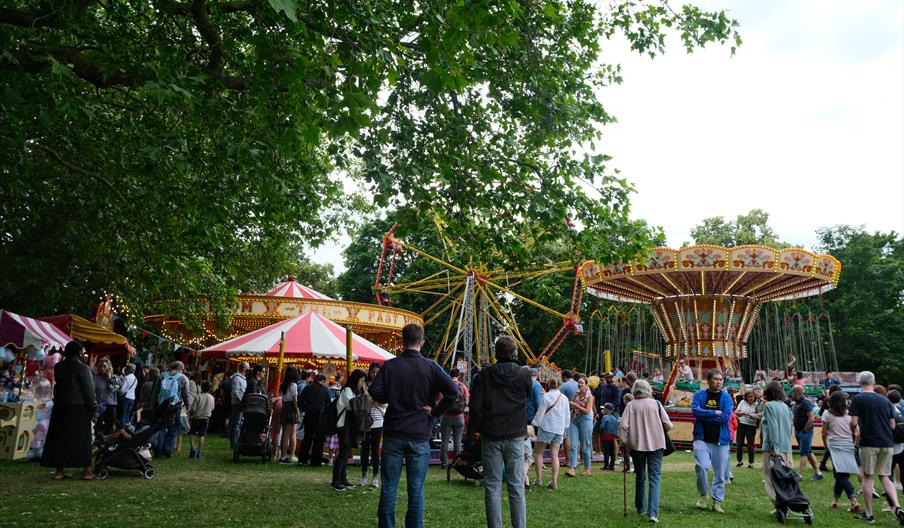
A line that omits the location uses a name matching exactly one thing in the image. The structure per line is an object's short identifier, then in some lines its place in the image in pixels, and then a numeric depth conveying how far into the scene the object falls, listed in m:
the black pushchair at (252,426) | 11.66
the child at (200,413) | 12.64
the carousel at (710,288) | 20.92
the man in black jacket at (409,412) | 5.41
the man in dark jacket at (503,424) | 5.82
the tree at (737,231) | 42.19
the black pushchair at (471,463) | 9.58
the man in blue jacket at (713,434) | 8.17
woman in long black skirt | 8.52
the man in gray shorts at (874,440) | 8.09
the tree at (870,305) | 35.25
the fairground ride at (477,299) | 26.23
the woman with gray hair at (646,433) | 7.41
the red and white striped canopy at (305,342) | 13.97
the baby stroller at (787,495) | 7.77
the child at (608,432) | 12.35
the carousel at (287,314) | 23.27
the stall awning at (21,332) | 13.84
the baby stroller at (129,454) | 9.32
